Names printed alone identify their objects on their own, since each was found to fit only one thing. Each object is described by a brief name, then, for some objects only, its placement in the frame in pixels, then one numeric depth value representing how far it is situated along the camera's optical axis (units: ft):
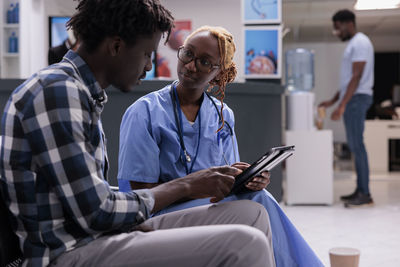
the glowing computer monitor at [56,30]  20.99
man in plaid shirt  2.89
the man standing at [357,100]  14.21
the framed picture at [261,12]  14.25
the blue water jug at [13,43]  20.68
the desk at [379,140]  23.77
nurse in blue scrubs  5.23
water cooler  14.46
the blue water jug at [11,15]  20.57
